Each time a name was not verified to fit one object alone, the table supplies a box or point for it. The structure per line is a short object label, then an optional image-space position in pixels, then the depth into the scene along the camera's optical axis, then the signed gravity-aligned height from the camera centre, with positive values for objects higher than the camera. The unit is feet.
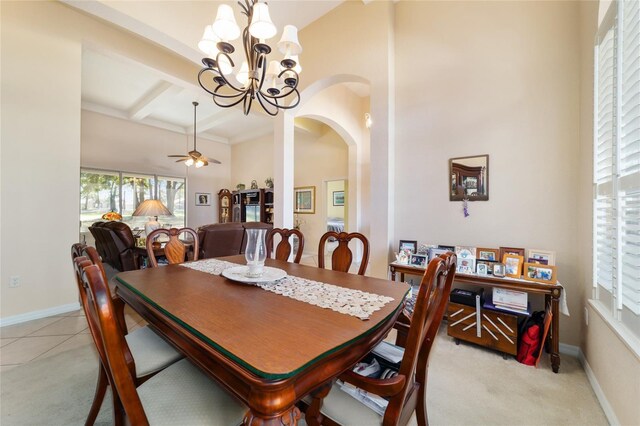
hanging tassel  8.46 +0.23
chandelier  5.75 +4.13
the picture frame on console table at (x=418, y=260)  8.39 -1.55
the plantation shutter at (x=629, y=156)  4.24 +1.06
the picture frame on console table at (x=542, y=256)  7.03 -1.16
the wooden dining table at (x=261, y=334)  2.33 -1.40
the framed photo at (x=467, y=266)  7.58 -1.56
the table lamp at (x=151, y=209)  14.96 +0.10
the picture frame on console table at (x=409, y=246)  9.16 -1.17
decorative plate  4.79 -1.29
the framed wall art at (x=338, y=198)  21.14 +1.22
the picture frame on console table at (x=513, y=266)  7.09 -1.44
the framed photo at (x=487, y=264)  7.39 -1.46
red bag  6.59 -3.38
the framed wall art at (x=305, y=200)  22.15 +1.13
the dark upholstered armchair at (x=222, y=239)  11.09 -1.24
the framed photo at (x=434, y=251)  8.28 -1.22
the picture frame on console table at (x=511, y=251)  7.47 -1.08
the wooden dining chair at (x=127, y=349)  3.02 -2.38
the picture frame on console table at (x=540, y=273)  6.63 -1.55
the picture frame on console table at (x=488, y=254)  7.74 -1.21
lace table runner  3.69 -1.38
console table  6.31 -1.93
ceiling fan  16.80 +3.52
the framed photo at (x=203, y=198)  24.70 +1.25
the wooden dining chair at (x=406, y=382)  2.88 -2.01
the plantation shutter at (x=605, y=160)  5.10 +1.20
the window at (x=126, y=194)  18.38 +1.30
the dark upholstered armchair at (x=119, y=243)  11.68 -1.53
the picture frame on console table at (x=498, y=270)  7.17 -1.57
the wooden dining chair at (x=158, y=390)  2.37 -2.33
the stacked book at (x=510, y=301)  6.89 -2.39
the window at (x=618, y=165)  4.33 +1.00
